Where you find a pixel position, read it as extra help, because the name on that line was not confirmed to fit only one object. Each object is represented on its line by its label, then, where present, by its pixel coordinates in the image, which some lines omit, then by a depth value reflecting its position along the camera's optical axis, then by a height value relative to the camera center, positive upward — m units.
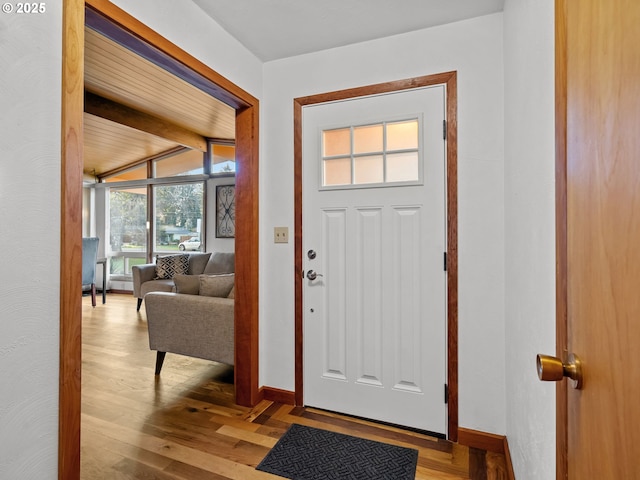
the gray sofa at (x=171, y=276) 4.82 -0.42
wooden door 0.42 +0.01
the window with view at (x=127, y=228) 6.62 +0.28
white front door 2.02 -0.10
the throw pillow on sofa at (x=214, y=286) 2.68 -0.35
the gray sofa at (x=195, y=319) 2.48 -0.59
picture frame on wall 5.76 +0.53
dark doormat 1.66 -1.13
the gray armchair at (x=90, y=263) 5.14 -0.32
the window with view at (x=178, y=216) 6.13 +0.47
